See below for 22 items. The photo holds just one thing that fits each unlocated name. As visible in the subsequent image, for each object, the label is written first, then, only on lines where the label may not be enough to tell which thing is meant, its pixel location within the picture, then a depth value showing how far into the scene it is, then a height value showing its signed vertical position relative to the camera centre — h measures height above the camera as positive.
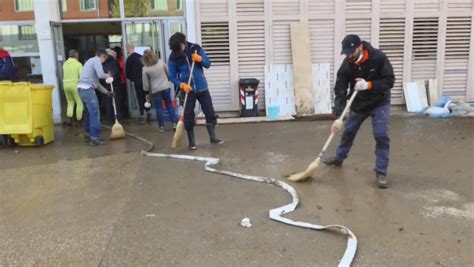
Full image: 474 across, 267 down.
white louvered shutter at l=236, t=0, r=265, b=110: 9.69 +0.07
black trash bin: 9.59 -1.09
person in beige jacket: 8.73 -0.66
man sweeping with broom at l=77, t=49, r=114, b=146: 7.61 -0.70
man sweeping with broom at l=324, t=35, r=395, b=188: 4.97 -0.49
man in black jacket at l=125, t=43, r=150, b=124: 9.64 -0.49
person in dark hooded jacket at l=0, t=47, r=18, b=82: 9.00 -0.30
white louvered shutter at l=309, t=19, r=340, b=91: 9.84 -0.01
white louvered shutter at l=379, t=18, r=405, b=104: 9.89 +0.00
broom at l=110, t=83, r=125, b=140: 8.16 -1.46
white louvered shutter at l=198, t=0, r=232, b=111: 9.62 -0.04
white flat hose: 3.54 -1.56
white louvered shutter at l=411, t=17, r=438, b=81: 9.93 -0.21
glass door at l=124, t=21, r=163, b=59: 9.98 +0.25
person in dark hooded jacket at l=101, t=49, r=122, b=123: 9.69 -0.64
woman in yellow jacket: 8.91 -0.62
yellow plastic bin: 7.44 -0.95
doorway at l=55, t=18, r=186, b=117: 9.96 +0.32
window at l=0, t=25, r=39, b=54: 9.84 +0.23
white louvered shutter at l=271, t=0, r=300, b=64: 9.73 +0.31
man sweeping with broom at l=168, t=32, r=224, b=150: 6.89 -0.49
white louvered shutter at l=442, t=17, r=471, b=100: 9.95 -0.42
